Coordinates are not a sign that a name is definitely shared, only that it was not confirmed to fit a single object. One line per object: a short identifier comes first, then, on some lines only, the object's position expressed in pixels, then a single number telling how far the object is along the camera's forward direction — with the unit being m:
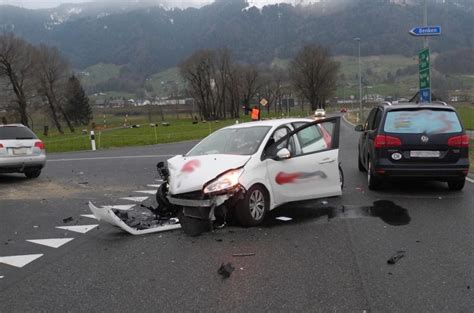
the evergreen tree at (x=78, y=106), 88.88
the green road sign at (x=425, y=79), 20.12
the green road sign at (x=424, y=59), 20.23
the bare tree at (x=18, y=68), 61.75
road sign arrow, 20.44
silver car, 12.98
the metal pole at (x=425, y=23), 21.77
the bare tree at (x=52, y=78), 70.19
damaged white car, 6.97
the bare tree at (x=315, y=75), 105.81
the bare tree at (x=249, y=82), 106.19
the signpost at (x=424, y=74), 20.17
